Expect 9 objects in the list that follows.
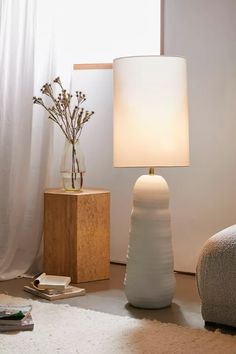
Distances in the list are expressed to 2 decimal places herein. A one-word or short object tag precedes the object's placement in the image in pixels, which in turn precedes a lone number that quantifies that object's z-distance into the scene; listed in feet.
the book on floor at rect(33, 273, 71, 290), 9.77
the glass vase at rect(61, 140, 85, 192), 11.27
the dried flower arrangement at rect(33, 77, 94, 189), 11.29
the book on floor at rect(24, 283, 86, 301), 9.63
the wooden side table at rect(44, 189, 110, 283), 10.92
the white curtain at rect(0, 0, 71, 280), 11.69
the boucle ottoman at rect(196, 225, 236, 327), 7.87
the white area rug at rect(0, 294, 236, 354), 7.27
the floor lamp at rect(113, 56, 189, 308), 8.86
